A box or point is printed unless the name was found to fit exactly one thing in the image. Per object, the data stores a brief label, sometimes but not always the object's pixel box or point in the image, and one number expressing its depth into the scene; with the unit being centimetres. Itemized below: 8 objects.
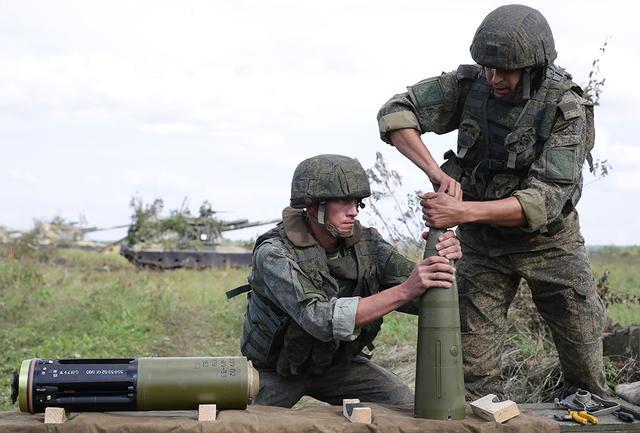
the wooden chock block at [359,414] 354
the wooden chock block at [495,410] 358
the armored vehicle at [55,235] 2117
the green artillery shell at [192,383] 355
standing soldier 407
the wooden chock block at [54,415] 341
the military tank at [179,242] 2433
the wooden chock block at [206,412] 347
